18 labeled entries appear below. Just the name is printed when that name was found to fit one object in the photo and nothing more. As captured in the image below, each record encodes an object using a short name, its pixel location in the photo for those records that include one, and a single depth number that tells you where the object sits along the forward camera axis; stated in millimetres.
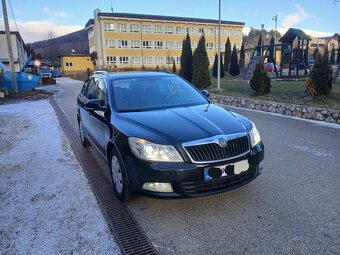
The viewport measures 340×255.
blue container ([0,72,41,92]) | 21484
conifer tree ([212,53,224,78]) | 28953
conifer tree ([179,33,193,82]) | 19859
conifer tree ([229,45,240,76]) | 29781
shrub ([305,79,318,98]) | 9922
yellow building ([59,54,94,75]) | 63844
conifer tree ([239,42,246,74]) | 36875
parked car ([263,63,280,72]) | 31773
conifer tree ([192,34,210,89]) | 16547
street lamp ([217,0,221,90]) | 15172
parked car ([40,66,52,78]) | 41728
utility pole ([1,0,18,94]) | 18859
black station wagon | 3195
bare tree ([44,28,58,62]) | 84750
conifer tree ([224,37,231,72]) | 36094
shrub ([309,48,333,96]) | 9727
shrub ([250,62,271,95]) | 12055
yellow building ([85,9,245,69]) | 56394
